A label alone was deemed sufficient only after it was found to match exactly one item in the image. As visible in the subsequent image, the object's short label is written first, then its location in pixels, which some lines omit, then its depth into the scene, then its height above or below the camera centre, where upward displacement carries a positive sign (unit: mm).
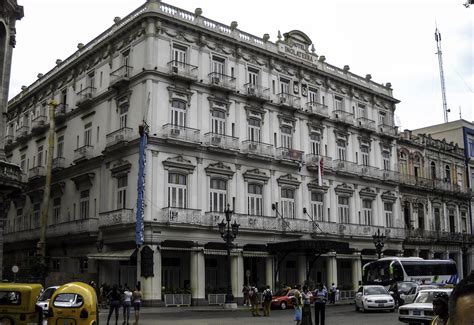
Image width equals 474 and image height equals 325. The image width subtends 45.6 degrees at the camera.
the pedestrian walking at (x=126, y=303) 22234 -1551
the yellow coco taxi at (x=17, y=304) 15789 -1086
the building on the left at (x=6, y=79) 28214 +9714
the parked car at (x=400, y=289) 31778 -1667
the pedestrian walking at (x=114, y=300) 21636 -1391
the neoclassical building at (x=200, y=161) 34406 +6941
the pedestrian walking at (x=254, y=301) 27319 -1896
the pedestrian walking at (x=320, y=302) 20109 -1459
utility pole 39562 +5769
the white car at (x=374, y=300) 28688 -2003
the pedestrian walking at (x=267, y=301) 27641 -1917
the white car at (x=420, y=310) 19664 -1741
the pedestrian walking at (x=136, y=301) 21738 -1474
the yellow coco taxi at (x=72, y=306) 14812 -1116
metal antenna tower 61969 +21298
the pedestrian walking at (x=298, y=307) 19891 -1605
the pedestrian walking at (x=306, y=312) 17781 -1596
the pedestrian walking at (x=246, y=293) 34109 -1914
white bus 37656 -763
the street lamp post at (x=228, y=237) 30477 +1342
